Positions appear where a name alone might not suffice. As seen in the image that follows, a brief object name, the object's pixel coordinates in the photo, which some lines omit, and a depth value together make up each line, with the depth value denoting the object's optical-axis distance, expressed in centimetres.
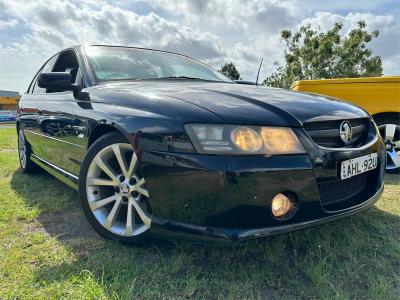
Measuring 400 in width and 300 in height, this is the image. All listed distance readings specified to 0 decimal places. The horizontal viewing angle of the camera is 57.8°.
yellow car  442
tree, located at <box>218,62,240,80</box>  4569
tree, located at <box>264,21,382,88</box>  2139
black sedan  175
